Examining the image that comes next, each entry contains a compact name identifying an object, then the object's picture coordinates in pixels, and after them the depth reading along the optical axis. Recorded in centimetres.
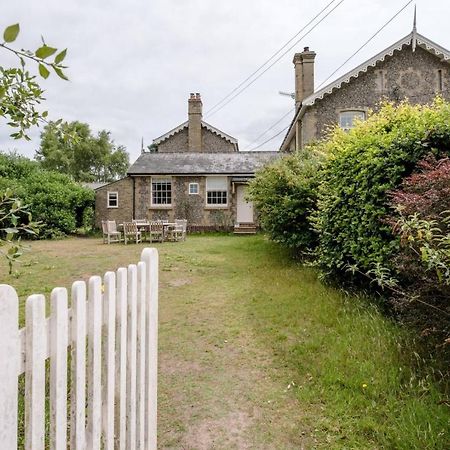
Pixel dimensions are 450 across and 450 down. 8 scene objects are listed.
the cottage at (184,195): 2120
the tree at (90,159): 4441
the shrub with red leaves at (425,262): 310
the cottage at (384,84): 1800
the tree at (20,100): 214
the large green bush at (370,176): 446
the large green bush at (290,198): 891
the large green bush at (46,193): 1875
